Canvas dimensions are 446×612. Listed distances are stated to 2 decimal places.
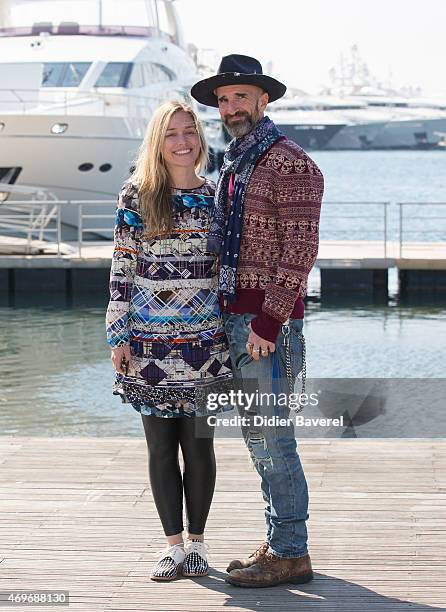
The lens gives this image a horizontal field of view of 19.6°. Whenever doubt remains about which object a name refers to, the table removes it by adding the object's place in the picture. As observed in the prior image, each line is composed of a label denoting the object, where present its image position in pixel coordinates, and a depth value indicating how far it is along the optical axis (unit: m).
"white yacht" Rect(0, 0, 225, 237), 22.48
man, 3.85
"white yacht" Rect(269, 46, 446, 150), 124.06
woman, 4.01
